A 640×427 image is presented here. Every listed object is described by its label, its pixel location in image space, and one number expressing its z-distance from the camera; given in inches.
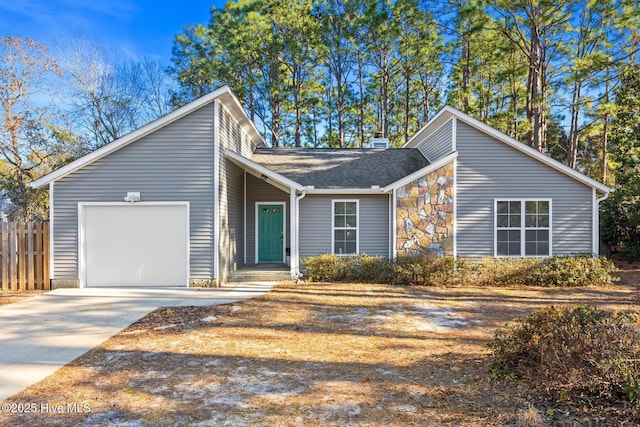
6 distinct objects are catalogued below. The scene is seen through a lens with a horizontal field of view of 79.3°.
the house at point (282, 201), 393.1
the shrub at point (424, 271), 421.1
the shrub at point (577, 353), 133.5
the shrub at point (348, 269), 431.5
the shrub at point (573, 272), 419.8
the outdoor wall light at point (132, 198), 390.9
